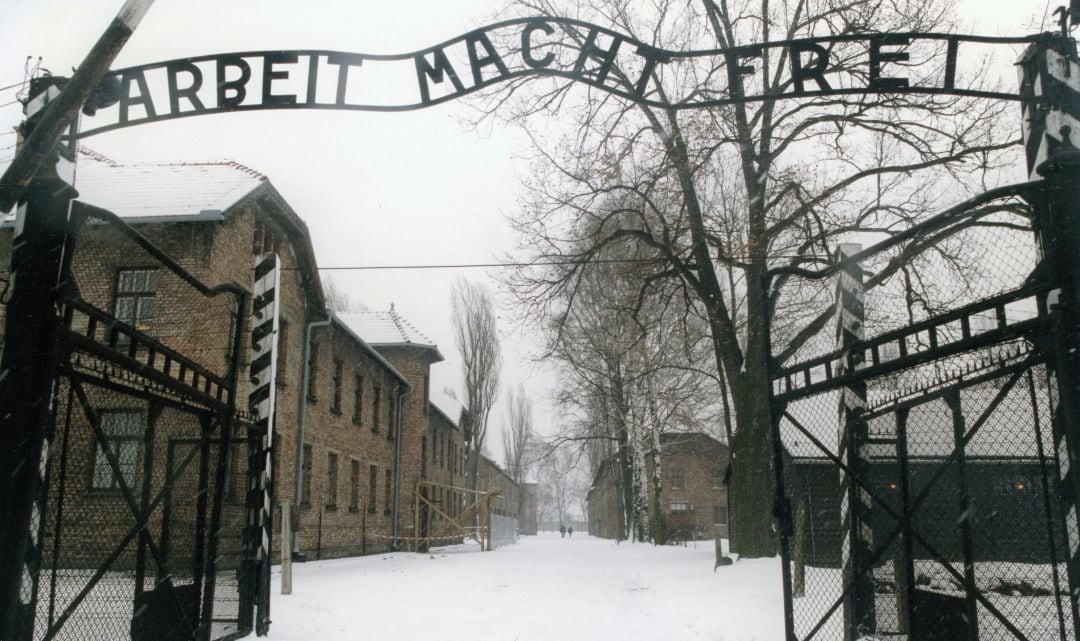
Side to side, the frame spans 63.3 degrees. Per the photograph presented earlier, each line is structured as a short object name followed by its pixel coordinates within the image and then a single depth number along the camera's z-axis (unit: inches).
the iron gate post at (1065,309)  177.3
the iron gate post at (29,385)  167.5
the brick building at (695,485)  2174.0
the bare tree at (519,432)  2783.0
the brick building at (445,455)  1533.0
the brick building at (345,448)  868.6
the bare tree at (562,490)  5201.8
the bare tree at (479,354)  1727.4
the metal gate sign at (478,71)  215.5
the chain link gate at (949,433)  189.3
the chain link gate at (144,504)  187.8
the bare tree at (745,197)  593.9
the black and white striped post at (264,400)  308.3
